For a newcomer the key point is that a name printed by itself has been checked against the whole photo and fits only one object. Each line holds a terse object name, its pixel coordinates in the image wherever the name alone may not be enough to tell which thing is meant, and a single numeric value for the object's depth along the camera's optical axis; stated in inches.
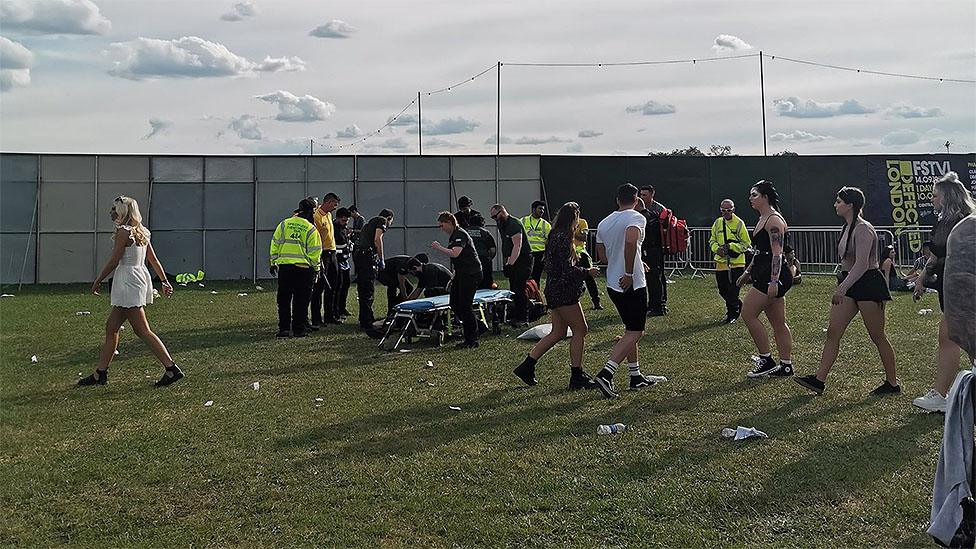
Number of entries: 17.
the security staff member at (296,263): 427.5
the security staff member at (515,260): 452.8
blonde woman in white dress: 304.5
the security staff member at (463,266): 390.0
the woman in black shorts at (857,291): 273.7
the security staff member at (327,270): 470.0
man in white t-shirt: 282.0
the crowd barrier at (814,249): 805.2
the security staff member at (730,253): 461.4
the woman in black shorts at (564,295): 298.4
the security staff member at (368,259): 441.1
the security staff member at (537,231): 512.4
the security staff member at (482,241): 444.5
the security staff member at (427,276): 461.7
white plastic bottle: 240.1
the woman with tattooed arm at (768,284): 306.5
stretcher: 401.1
